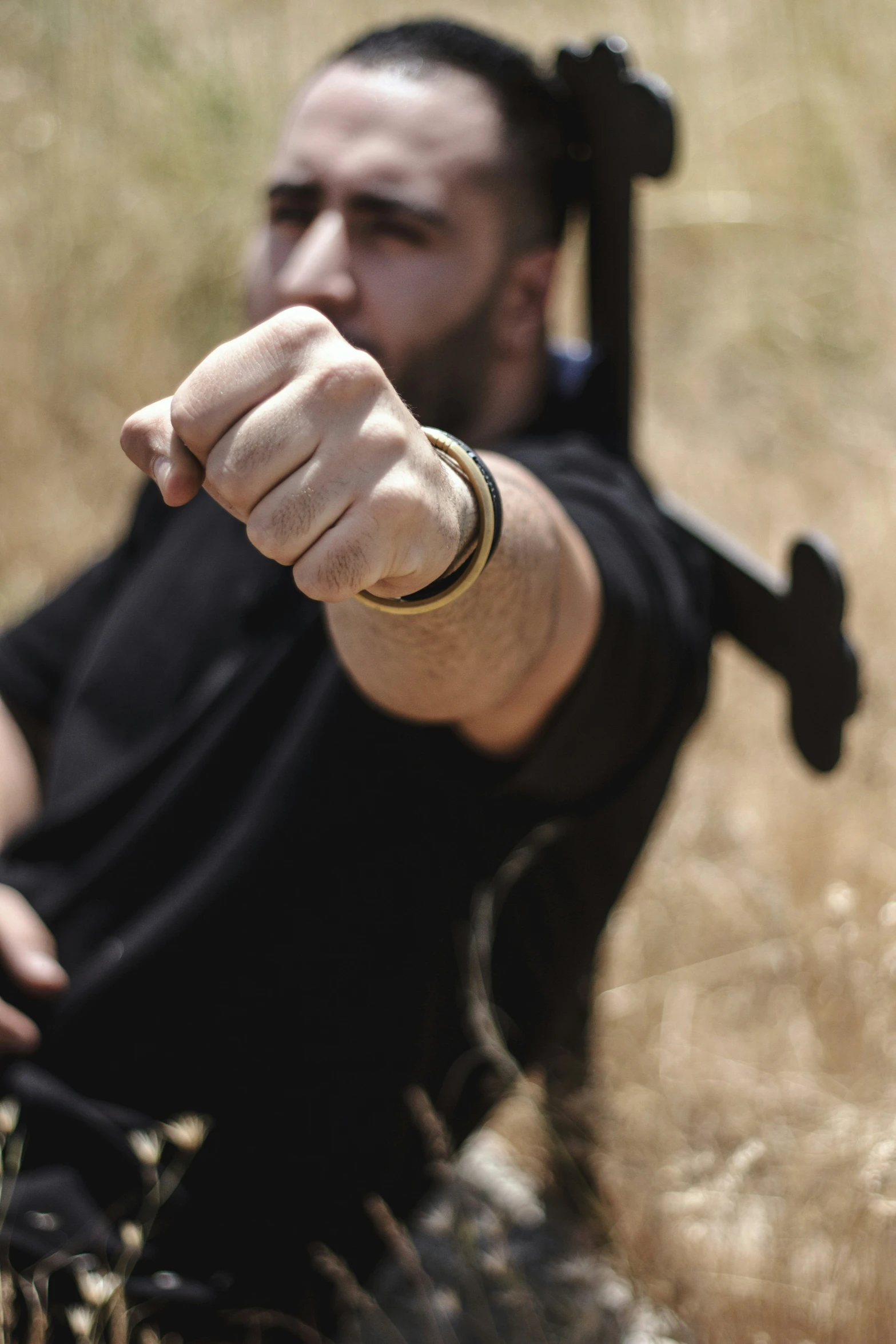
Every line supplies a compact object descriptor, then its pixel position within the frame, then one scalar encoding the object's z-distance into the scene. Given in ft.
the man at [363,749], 4.52
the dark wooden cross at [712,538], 4.87
